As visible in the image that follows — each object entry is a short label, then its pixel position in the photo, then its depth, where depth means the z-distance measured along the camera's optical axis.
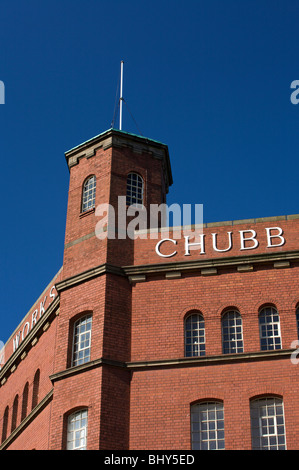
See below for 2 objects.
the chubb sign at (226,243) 36.09
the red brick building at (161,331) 33.06
